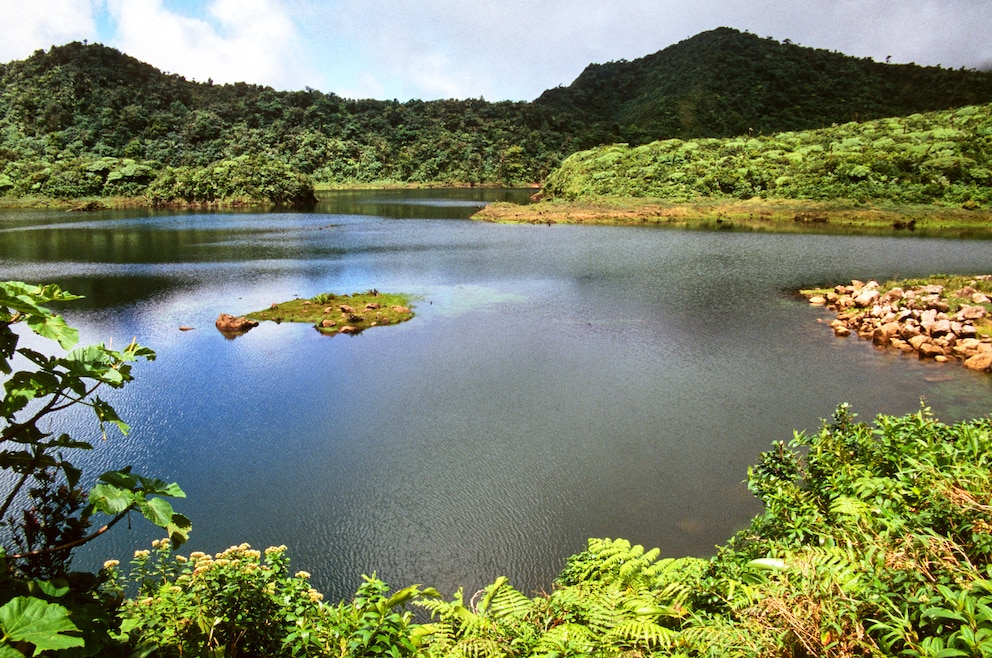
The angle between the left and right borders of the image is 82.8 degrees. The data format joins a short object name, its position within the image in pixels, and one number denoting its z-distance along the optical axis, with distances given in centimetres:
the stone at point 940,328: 1869
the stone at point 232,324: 2084
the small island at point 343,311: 2161
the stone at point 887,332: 1944
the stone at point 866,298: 2273
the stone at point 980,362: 1664
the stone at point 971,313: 2002
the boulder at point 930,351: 1803
